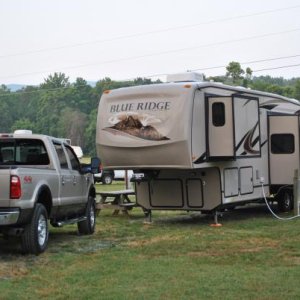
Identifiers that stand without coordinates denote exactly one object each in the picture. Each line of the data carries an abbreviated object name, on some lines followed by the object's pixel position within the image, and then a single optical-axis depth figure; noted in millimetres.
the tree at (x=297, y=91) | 81250
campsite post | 15008
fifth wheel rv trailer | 12953
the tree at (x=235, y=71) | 66188
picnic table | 16078
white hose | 14662
